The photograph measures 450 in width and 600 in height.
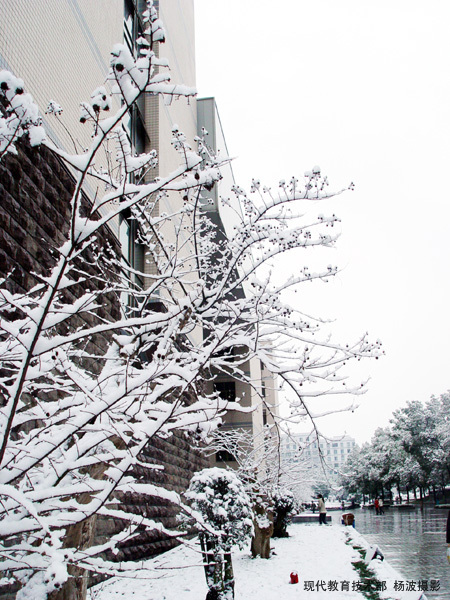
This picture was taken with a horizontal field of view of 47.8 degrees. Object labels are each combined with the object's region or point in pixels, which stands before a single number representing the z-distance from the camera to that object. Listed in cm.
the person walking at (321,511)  2594
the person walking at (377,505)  3825
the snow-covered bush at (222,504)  766
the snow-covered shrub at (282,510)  1630
